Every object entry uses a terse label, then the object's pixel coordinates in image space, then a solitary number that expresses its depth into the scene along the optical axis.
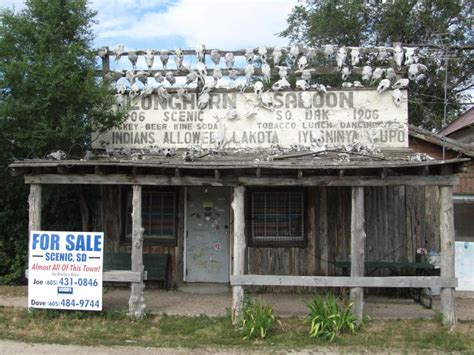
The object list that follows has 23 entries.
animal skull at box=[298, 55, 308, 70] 10.95
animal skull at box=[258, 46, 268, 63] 11.04
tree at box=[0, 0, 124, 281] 9.66
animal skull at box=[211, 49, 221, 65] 11.05
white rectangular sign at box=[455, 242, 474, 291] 11.45
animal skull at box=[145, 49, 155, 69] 11.19
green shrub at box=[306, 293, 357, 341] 7.86
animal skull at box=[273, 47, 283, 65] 11.00
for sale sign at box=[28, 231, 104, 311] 8.86
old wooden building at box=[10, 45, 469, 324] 9.73
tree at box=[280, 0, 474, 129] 22.97
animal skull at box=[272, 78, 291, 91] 10.89
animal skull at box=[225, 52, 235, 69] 11.08
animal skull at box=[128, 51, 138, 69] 11.27
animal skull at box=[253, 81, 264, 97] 10.92
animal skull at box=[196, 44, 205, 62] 11.10
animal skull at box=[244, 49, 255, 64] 11.06
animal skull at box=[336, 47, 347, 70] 10.93
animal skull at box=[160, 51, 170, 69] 11.18
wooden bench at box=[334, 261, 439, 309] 10.20
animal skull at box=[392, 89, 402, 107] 10.73
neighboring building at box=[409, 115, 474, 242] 11.66
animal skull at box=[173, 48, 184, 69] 11.17
